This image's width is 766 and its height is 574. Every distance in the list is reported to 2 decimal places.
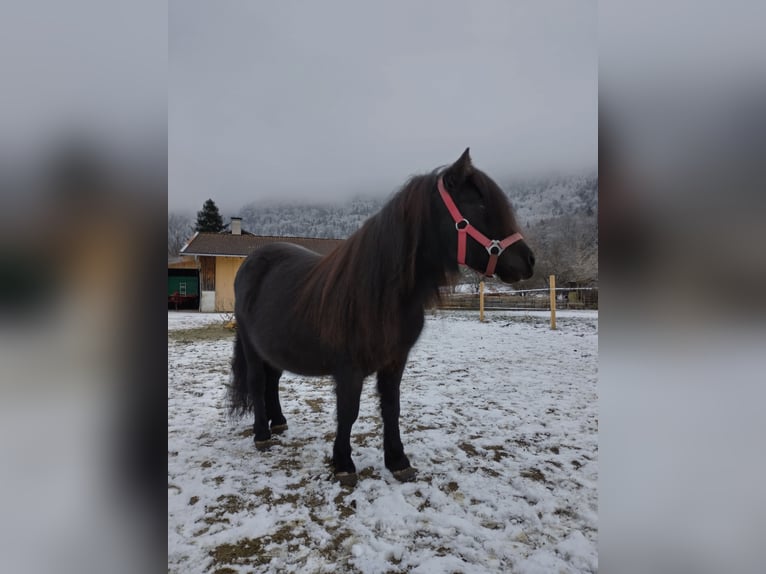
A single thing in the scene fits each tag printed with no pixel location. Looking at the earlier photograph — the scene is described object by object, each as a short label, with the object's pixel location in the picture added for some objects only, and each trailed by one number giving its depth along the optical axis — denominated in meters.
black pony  1.94
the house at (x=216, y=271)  16.80
